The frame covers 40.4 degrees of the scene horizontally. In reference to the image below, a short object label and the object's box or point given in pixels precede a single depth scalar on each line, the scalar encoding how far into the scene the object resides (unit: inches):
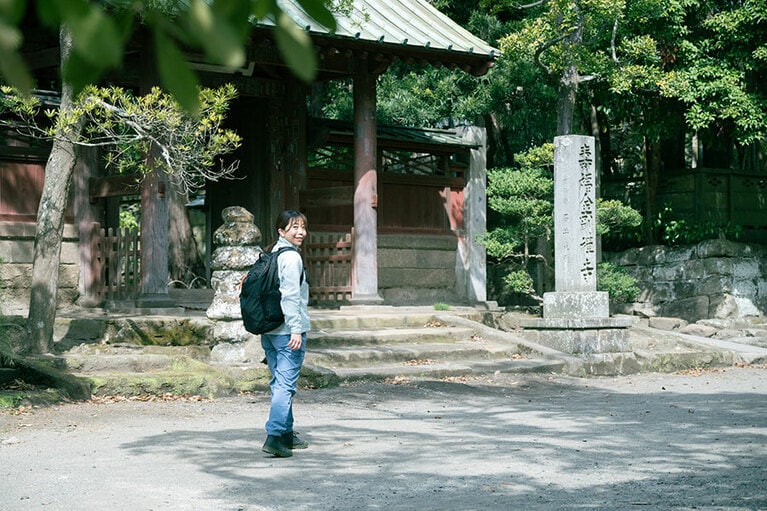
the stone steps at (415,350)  482.9
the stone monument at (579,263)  544.7
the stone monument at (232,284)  446.6
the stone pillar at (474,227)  699.4
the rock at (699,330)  738.1
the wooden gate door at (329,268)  624.7
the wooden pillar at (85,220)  561.3
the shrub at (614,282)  734.5
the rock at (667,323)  772.6
